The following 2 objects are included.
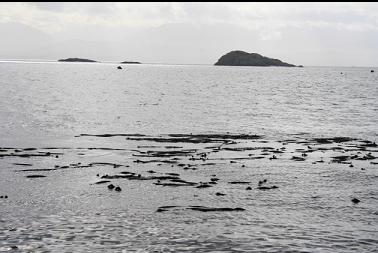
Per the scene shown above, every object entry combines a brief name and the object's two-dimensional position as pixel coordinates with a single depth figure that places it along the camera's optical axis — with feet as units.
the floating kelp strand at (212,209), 81.18
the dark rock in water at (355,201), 89.35
